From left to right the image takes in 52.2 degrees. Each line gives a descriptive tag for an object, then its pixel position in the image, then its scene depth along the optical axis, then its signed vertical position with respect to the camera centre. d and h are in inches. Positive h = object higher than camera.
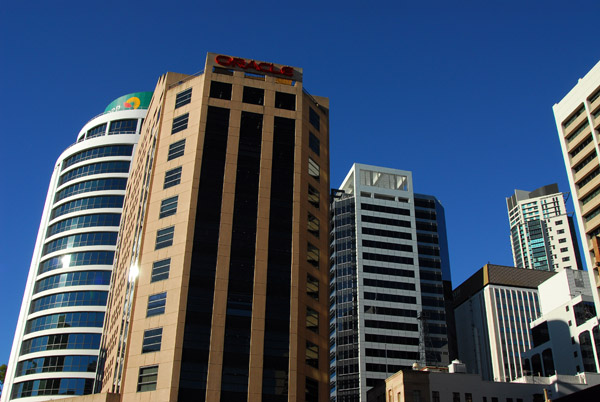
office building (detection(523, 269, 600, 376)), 5644.7 +1529.5
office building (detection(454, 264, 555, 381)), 7490.2 +1768.8
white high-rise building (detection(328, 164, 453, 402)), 6781.5 +2159.1
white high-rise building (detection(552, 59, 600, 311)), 4167.1 +2320.2
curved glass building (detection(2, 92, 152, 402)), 4621.1 +1761.4
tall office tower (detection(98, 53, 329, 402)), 2923.2 +1199.6
